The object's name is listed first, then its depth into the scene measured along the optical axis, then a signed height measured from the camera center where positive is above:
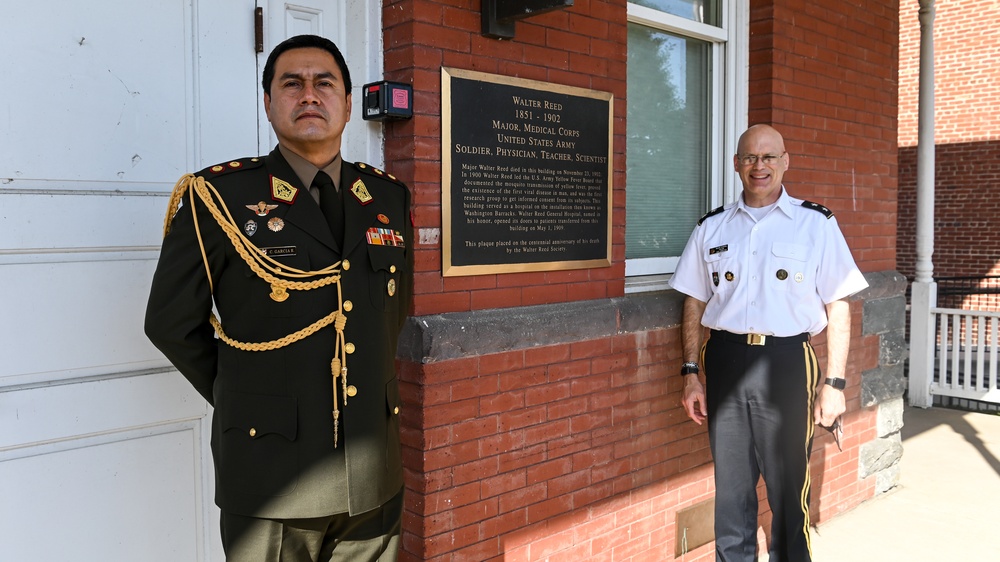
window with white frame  4.11 +0.66
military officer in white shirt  3.41 -0.43
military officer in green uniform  2.00 -0.21
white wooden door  2.27 -0.05
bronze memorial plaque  2.93 +0.27
